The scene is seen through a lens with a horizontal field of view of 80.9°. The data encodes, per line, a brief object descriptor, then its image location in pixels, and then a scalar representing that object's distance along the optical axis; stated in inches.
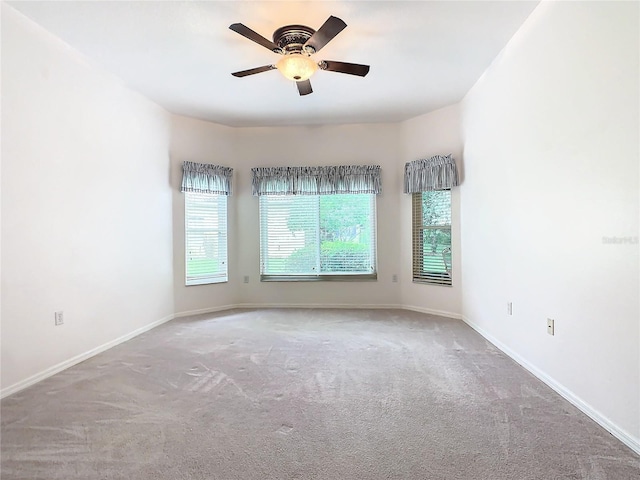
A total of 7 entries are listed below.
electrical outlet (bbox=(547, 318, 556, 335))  104.0
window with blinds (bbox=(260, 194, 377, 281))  219.8
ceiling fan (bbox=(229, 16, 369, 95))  105.7
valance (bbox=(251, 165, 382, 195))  213.2
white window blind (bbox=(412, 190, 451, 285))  195.0
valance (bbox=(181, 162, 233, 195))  199.3
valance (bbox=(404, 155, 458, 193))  184.2
